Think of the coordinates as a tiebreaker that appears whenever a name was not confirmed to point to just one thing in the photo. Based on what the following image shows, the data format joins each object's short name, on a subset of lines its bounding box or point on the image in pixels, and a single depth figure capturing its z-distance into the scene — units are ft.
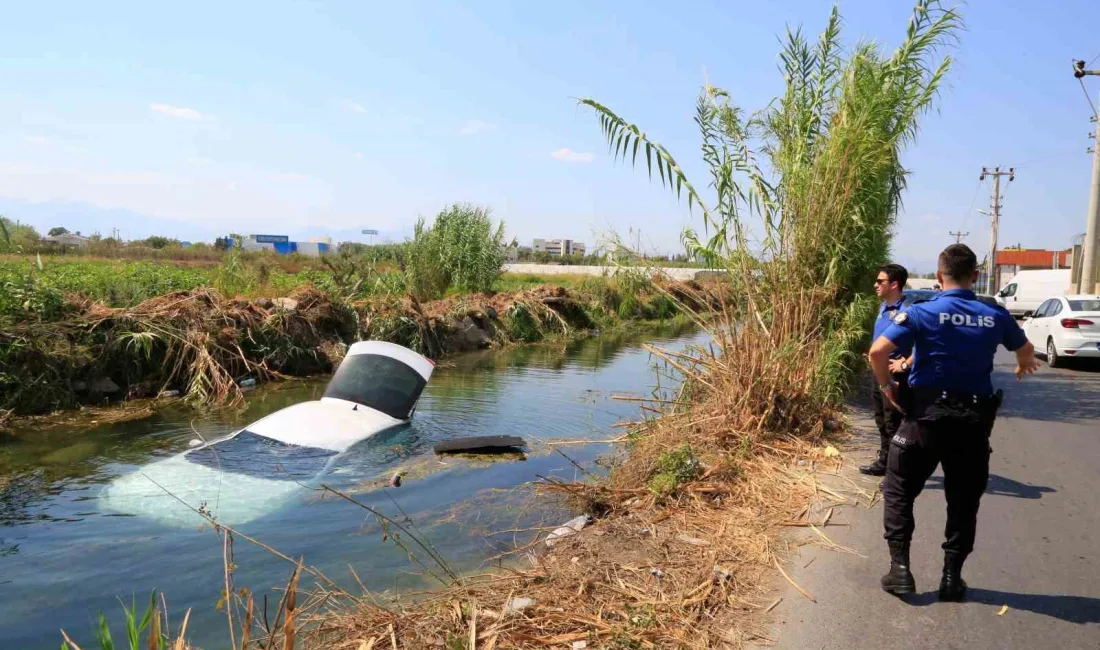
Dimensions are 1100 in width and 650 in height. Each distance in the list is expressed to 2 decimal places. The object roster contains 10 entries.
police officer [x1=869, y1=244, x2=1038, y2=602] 13.35
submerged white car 20.93
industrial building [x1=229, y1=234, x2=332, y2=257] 214.90
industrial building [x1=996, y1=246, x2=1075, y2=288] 240.53
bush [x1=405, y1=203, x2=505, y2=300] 80.33
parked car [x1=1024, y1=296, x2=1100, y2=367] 50.14
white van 92.58
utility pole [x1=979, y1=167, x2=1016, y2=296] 173.99
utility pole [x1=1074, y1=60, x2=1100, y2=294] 79.77
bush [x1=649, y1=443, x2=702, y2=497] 19.61
